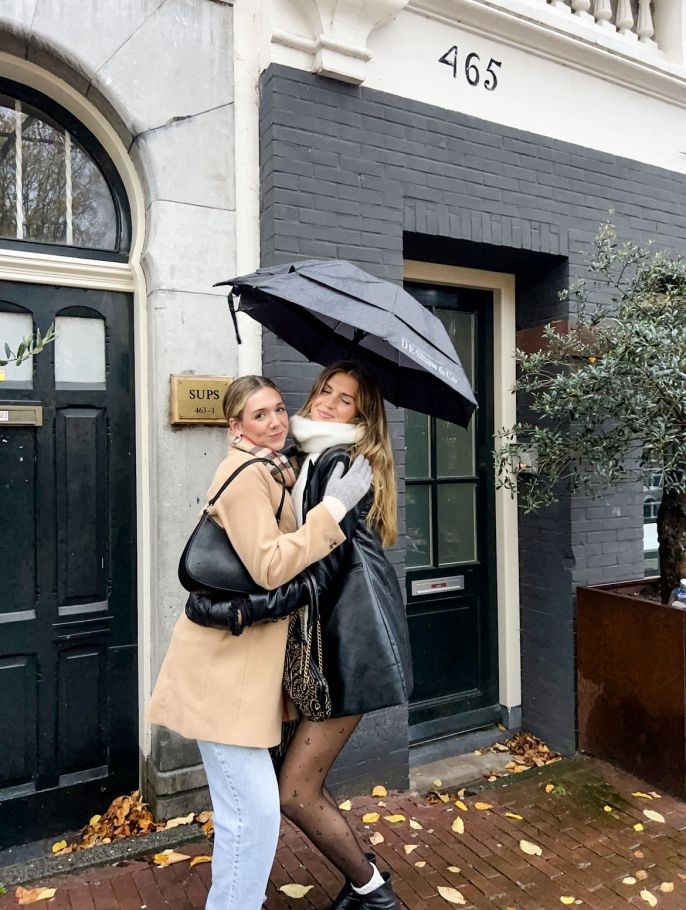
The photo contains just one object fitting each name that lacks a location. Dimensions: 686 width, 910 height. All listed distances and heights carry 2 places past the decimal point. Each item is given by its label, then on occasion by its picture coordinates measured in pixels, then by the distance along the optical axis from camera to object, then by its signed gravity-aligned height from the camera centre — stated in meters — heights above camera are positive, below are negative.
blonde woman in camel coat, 2.19 -0.76
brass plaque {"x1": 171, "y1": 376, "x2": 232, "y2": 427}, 3.44 +0.30
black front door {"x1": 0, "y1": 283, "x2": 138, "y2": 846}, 3.38 -0.55
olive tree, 3.46 +0.32
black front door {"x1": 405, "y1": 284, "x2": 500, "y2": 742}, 4.56 -0.63
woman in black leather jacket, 2.35 -0.52
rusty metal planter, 3.82 -1.35
